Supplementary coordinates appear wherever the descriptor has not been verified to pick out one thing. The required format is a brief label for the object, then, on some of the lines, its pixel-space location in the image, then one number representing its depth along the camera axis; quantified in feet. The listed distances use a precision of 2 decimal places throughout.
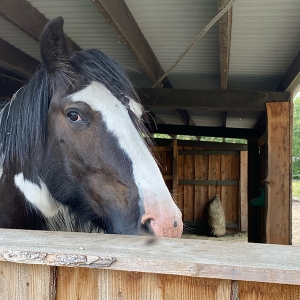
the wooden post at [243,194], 26.66
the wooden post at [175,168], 26.35
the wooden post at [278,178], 10.88
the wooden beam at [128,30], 6.09
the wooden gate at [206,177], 26.81
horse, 4.44
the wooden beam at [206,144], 26.68
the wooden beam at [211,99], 11.47
